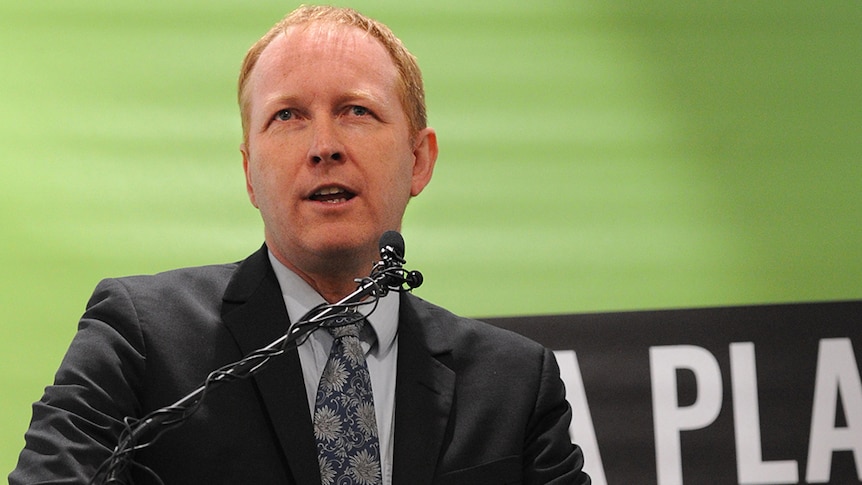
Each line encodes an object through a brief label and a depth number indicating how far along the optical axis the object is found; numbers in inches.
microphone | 165.8
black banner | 191.6
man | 172.0
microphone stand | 164.2
